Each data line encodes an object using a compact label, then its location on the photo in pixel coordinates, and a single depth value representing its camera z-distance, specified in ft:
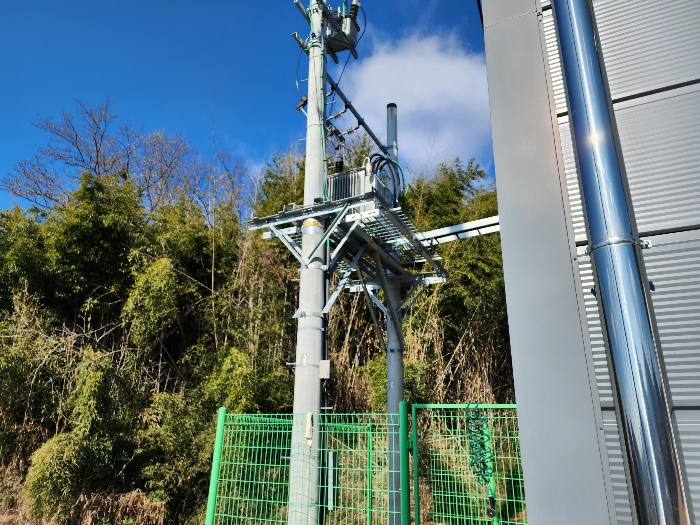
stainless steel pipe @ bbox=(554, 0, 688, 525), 3.10
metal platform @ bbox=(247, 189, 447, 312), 14.78
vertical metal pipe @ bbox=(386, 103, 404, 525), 17.06
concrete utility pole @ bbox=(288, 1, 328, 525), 12.25
